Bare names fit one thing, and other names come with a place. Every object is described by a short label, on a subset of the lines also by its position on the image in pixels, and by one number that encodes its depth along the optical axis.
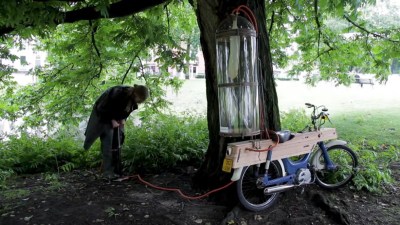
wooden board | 3.79
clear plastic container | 3.80
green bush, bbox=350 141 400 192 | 4.87
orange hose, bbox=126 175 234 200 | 4.28
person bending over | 5.26
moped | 3.92
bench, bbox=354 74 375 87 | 21.41
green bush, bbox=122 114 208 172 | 5.72
